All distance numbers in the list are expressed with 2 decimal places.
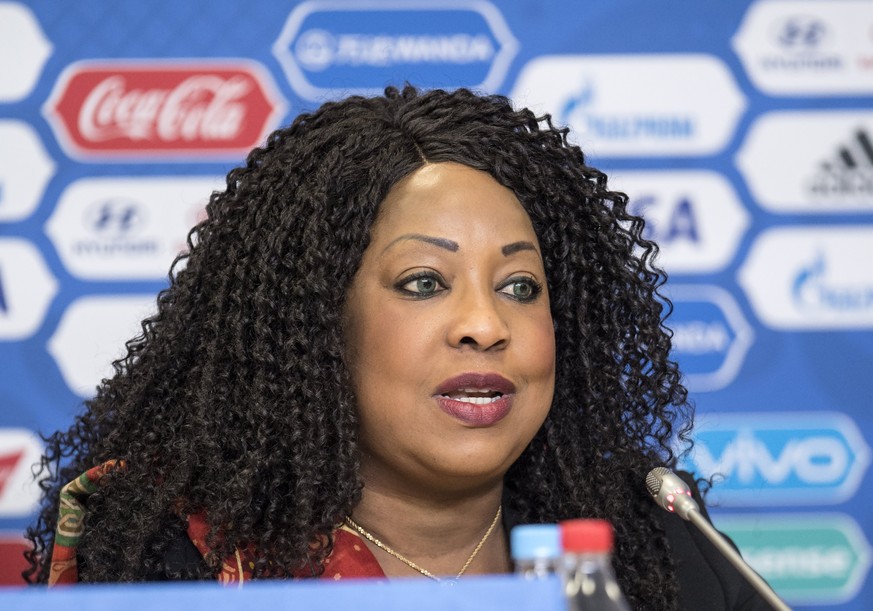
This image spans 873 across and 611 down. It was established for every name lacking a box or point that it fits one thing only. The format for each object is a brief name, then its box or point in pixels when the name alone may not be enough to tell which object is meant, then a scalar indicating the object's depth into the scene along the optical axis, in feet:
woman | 9.15
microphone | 8.72
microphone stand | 8.69
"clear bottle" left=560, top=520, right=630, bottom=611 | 6.57
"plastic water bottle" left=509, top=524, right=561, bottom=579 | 6.64
